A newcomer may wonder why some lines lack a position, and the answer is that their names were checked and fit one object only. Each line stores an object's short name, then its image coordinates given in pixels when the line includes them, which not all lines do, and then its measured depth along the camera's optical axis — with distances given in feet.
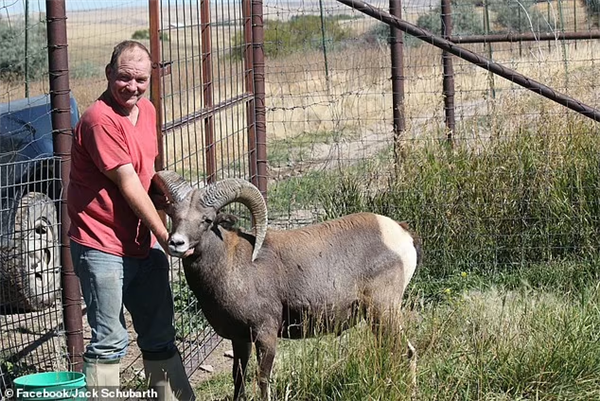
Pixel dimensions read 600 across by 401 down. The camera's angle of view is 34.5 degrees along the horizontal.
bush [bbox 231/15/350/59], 31.22
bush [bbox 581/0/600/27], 37.11
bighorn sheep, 19.97
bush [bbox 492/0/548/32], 96.31
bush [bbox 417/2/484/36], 90.27
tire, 23.95
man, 16.98
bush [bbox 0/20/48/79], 70.71
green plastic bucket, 17.02
